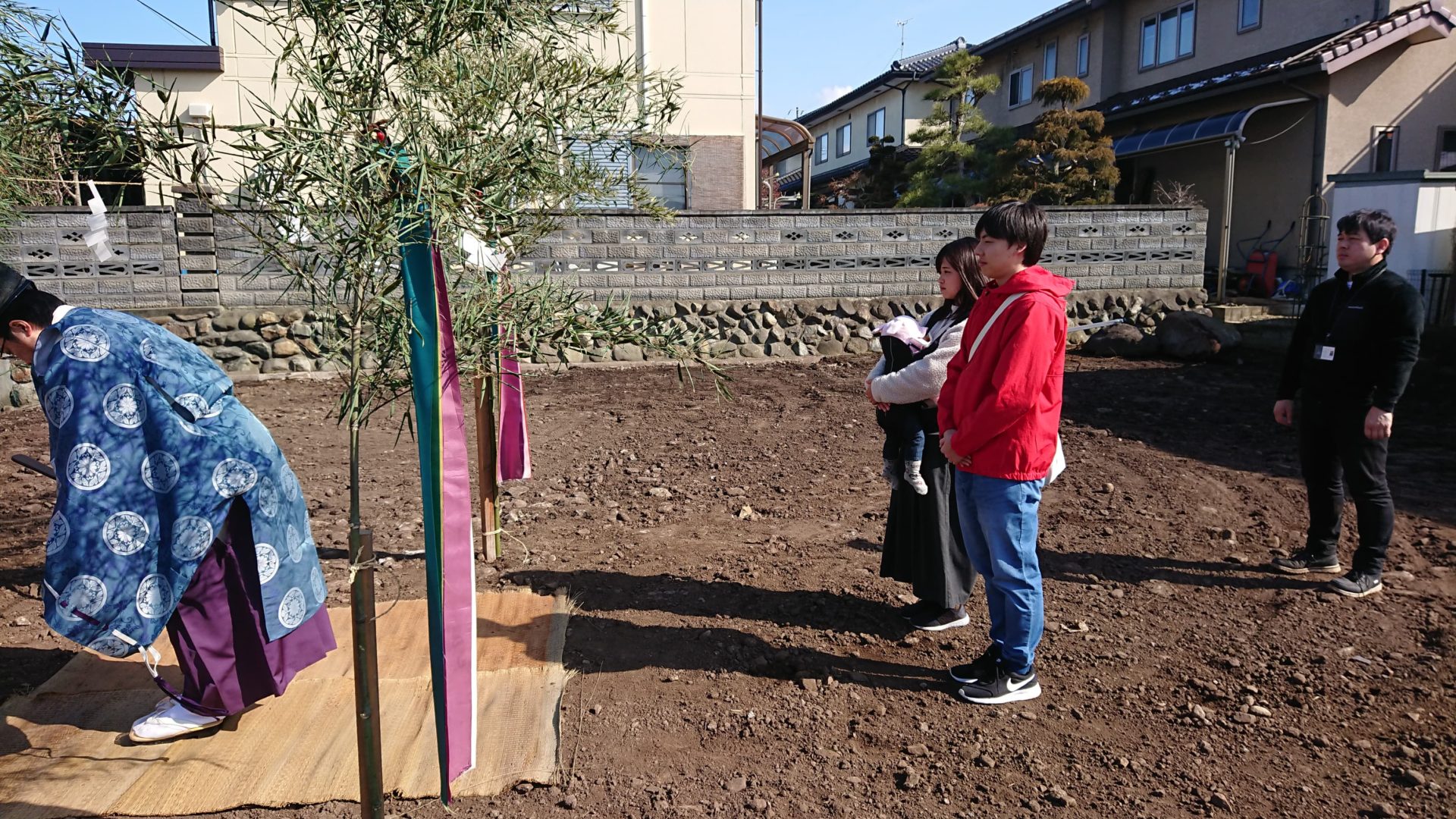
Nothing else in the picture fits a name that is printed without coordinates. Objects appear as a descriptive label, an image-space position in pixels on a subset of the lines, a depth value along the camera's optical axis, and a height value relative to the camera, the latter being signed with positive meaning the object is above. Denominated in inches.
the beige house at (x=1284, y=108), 574.6 +115.9
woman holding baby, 142.2 -29.5
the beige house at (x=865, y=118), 1016.9 +196.2
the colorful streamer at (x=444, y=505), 85.4 -21.7
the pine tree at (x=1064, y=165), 592.1 +73.3
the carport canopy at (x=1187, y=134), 598.9 +99.7
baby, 148.1 -21.4
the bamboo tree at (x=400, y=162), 85.7 +11.4
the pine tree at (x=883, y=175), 823.1 +91.7
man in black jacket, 164.9 -17.7
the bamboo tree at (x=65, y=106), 84.7 +15.7
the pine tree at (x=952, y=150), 671.8 +91.6
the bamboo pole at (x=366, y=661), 86.9 -35.3
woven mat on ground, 113.9 -60.6
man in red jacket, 121.5 -16.9
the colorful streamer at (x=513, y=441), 184.7 -31.7
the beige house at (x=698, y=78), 488.4 +107.4
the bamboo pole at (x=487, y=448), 176.9 -31.8
